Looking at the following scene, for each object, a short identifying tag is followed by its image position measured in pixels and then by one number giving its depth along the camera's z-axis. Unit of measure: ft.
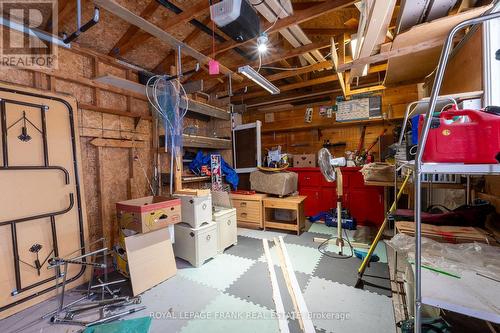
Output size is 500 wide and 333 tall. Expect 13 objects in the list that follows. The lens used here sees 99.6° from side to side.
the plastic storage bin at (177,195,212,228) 9.09
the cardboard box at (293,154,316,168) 15.79
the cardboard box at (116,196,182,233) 7.54
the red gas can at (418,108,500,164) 2.99
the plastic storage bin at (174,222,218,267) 8.87
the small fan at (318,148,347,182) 9.14
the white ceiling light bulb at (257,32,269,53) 7.34
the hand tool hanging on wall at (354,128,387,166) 14.38
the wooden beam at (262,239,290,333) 5.62
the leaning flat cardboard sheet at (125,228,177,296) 7.20
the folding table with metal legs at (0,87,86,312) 6.50
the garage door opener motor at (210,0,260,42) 5.71
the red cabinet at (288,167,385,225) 13.46
